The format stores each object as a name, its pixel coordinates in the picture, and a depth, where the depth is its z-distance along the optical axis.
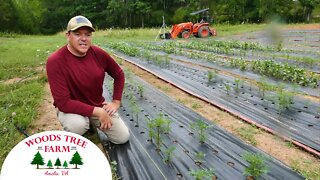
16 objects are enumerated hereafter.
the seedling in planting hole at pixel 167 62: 8.30
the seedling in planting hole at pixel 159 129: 3.36
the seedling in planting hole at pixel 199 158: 2.97
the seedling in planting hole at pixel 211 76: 6.11
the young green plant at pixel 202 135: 3.34
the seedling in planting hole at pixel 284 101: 4.23
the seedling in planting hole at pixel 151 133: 3.39
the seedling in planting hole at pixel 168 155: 2.93
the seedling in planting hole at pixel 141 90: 5.32
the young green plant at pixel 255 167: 2.56
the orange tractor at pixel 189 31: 17.53
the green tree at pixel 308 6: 18.06
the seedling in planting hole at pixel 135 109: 4.06
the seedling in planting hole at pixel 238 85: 5.32
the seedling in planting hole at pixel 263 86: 5.19
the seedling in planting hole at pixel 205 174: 2.40
